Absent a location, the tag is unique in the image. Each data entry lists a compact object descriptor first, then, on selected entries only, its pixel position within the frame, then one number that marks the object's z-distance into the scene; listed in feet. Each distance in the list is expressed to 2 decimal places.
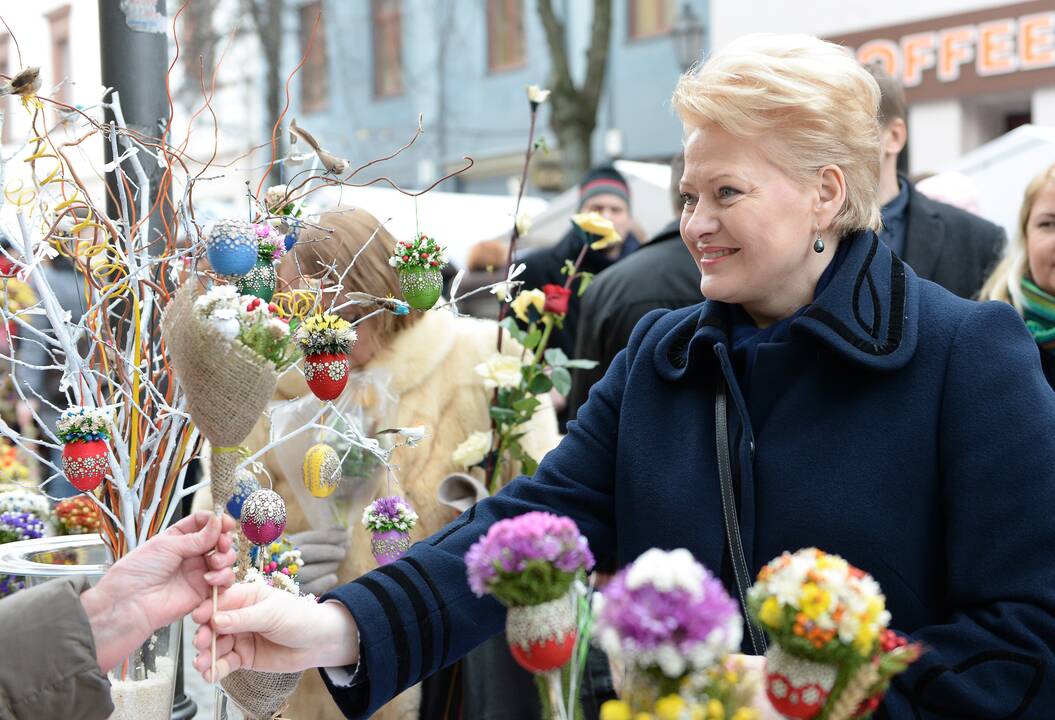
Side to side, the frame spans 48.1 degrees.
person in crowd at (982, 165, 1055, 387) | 9.14
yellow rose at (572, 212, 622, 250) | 8.45
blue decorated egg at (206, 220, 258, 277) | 4.68
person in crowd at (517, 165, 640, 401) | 15.06
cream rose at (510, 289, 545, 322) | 8.09
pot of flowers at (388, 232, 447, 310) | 5.88
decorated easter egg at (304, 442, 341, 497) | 6.20
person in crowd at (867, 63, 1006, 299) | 10.59
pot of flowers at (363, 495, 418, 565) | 6.53
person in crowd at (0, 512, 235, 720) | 4.34
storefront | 32.83
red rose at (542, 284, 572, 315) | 8.54
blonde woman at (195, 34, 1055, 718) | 4.62
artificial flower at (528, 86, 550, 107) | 7.42
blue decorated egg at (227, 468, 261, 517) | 5.11
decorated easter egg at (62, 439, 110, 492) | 5.29
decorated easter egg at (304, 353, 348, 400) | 5.40
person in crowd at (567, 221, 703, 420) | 11.12
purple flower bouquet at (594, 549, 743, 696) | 2.97
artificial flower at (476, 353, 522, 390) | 8.30
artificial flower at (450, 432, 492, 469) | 8.38
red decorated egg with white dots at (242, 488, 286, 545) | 5.06
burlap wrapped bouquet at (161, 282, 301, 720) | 4.15
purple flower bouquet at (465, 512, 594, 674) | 3.27
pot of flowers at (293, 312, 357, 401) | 5.38
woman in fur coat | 7.73
